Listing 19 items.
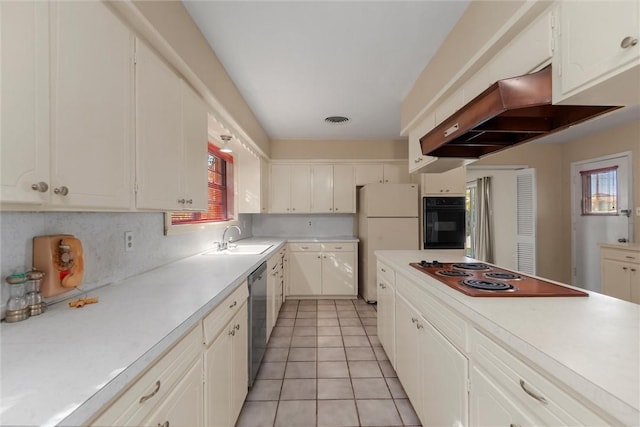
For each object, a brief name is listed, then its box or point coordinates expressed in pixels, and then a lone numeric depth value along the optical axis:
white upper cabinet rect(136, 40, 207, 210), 1.26
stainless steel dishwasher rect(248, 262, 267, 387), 1.95
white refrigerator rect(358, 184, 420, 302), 3.93
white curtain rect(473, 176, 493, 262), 4.88
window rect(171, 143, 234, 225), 3.17
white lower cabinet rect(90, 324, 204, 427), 0.68
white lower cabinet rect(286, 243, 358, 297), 4.12
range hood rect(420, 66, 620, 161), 1.10
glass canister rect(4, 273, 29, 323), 0.94
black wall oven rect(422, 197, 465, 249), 3.87
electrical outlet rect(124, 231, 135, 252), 1.59
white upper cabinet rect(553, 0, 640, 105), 0.82
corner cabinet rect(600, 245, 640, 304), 3.02
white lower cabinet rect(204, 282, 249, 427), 1.21
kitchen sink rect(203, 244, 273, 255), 2.69
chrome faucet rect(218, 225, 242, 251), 2.88
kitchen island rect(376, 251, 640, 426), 0.62
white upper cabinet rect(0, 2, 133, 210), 0.73
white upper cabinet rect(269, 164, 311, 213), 4.42
